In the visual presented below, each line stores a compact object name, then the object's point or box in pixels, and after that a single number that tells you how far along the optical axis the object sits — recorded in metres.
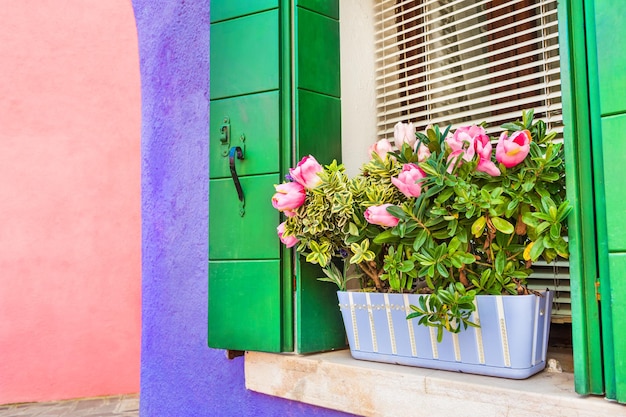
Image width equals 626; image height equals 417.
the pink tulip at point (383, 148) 1.91
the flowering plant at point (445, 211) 1.57
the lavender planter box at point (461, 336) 1.62
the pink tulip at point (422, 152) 1.78
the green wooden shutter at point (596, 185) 1.41
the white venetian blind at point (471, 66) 2.05
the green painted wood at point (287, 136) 2.13
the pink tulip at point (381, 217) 1.75
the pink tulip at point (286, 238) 2.02
